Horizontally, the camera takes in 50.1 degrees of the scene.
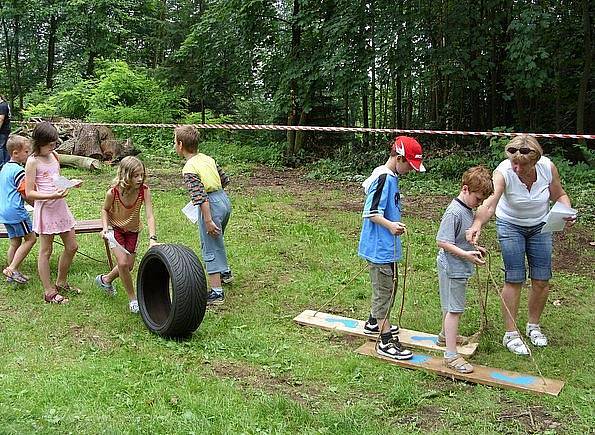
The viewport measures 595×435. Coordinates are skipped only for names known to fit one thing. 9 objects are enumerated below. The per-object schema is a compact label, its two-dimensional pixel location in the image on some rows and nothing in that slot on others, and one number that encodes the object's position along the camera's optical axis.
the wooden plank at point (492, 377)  4.03
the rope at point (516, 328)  4.25
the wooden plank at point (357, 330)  4.70
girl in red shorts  5.25
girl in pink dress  5.50
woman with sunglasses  4.47
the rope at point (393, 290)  4.54
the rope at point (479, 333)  4.72
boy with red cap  4.37
